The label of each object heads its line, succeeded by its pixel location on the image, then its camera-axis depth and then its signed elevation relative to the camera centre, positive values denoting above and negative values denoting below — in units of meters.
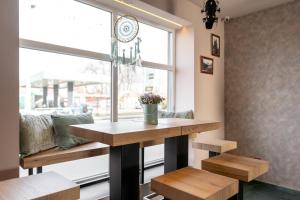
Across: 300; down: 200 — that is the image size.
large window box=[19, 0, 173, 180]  2.15 +0.38
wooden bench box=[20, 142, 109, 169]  1.77 -0.46
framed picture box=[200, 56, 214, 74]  3.43 +0.56
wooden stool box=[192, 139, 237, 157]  2.30 -0.49
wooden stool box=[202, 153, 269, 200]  1.76 -0.55
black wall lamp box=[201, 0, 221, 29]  2.45 +0.98
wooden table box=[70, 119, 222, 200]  1.38 -0.24
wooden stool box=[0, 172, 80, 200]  1.18 -0.49
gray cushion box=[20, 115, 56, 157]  1.82 -0.28
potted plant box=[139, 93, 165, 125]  1.81 -0.04
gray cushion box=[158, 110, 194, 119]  2.92 -0.19
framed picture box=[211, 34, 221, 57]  3.59 +0.90
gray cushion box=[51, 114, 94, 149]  2.05 -0.28
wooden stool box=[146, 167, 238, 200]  1.32 -0.54
